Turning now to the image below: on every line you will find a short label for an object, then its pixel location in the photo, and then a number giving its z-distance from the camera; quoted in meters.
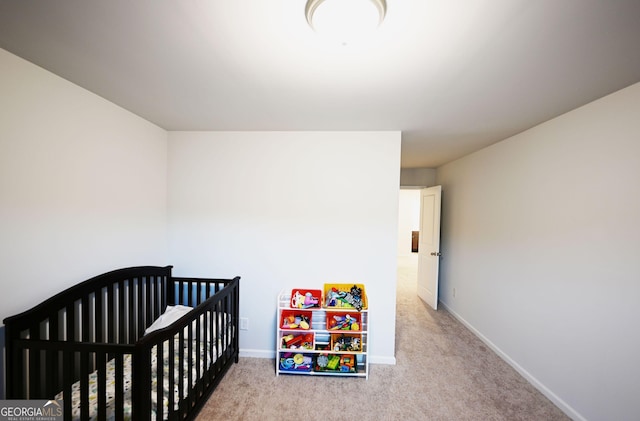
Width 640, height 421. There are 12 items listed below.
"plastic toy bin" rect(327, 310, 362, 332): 2.16
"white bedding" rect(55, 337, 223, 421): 1.28
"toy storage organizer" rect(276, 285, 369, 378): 2.14
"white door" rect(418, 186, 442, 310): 3.68
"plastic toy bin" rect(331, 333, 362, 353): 2.15
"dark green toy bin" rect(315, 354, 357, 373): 2.14
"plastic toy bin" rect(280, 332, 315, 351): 2.17
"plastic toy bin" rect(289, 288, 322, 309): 2.22
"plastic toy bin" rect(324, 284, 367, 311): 2.19
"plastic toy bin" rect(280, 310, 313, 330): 2.19
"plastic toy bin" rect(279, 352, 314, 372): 2.15
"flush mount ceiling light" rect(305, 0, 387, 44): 0.85
